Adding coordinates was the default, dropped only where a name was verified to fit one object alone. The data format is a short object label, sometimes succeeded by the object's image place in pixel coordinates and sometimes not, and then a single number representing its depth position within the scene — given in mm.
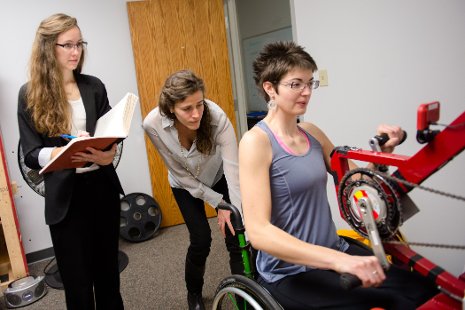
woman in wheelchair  952
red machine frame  789
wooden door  3010
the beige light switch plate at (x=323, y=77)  2229
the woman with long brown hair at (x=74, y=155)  1337
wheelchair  958
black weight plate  2990
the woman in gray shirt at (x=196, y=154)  1564
